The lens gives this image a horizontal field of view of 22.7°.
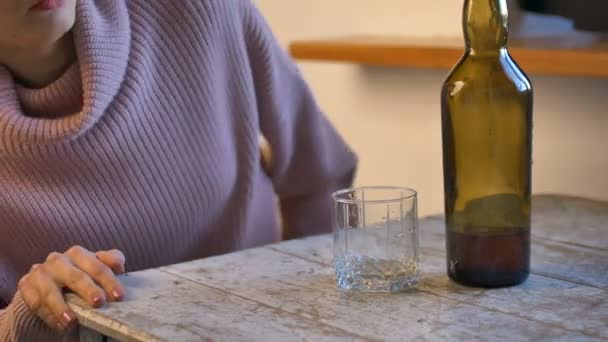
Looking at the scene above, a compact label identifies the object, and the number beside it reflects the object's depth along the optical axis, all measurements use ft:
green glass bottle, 4.36
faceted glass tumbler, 4.42
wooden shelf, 5.64
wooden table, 4.03
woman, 5.00
